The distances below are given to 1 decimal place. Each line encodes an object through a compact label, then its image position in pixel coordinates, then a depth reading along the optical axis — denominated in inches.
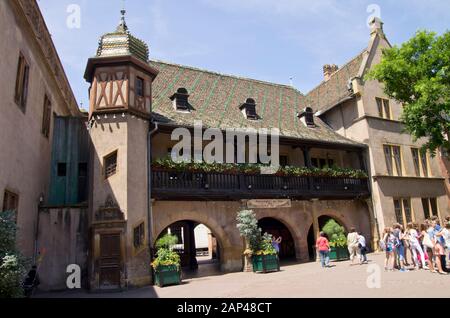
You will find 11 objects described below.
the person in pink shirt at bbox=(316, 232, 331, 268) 594.9
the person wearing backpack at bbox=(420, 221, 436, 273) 455.8
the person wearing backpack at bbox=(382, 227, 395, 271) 503.2
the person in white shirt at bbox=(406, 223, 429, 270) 499.2
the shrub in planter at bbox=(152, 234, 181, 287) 495.8
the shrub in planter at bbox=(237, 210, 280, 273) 589.9
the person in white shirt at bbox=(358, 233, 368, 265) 593.9
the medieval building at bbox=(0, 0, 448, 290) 495.2
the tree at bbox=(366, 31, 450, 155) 647.8
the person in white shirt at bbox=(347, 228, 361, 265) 613.6
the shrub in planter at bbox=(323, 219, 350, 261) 682.2
